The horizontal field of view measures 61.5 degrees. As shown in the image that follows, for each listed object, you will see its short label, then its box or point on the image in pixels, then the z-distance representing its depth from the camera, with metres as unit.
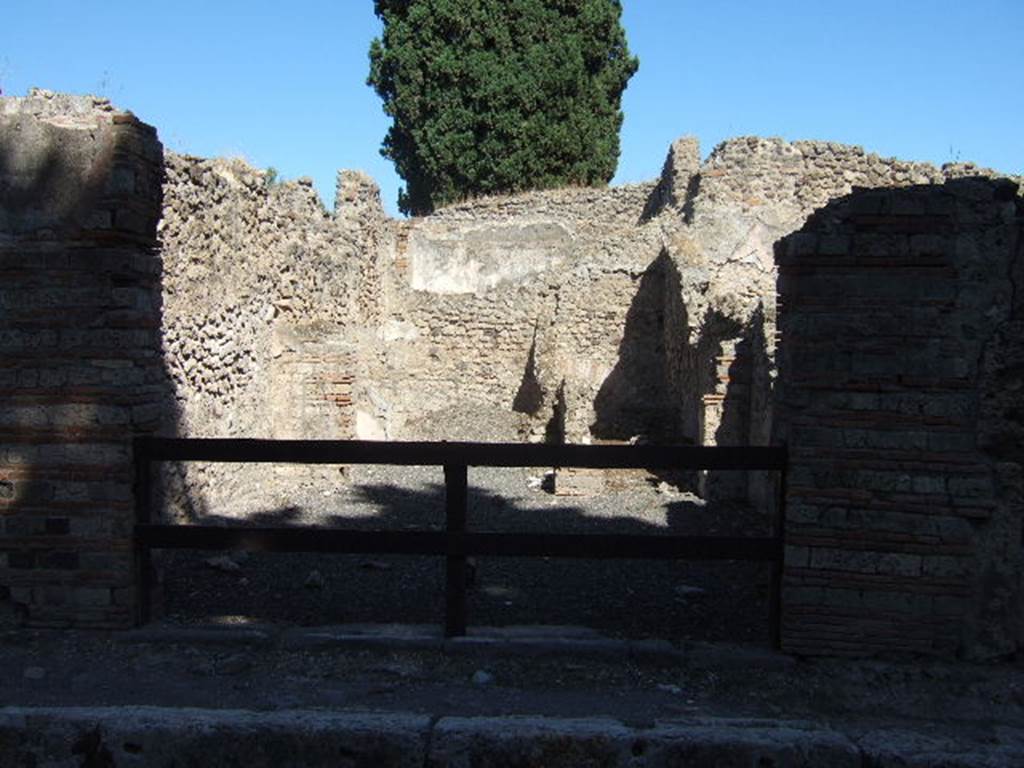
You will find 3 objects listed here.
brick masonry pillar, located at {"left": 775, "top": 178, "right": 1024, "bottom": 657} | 3.70
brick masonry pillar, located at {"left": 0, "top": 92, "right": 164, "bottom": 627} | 3.93
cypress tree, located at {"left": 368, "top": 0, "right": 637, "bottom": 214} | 21.73
